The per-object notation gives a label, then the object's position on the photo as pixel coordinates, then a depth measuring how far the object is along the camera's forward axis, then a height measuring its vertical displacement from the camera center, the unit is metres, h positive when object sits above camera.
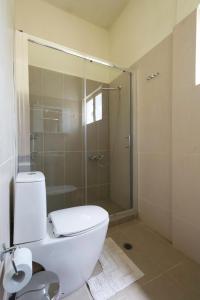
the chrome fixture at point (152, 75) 1.53 +0.75
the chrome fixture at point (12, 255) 0.50 -0.37
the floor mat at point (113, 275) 0.98 -0.92
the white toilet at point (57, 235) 0.80 -0.50
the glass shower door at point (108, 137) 2.04 +0.15
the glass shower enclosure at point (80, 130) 1.93 +0.25
